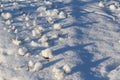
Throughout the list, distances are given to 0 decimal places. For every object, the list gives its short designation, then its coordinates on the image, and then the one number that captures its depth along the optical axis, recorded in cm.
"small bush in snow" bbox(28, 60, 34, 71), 649
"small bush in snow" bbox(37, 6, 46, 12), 915
